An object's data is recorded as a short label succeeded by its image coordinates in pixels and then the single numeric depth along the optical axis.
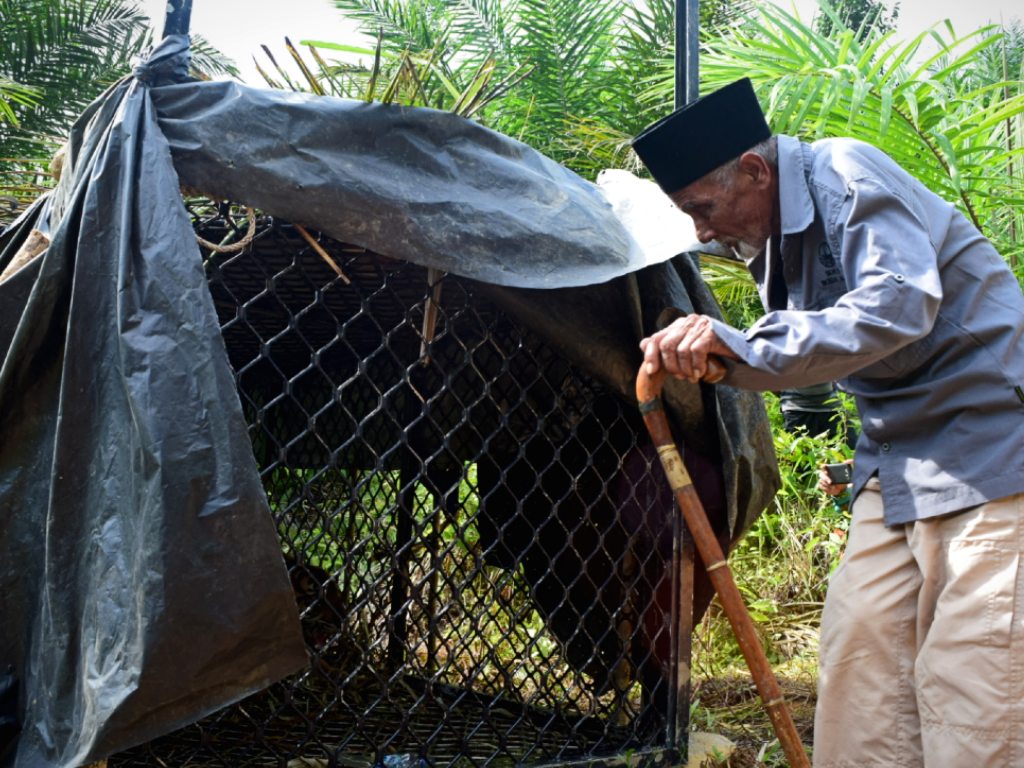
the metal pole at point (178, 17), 2.57
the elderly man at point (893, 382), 2.17
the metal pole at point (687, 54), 3.71
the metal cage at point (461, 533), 2.88
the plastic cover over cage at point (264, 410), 2.11
